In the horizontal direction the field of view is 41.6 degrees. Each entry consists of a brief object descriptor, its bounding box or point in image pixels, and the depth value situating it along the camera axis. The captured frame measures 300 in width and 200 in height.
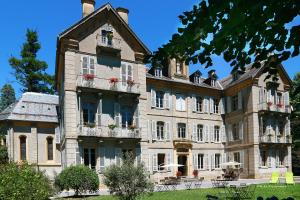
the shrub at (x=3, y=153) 31.27
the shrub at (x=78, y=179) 22.20
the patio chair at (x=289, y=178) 27.81
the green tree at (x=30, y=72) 49.06
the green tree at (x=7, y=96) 65.88
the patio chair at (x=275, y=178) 27.30
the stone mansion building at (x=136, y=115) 28.80
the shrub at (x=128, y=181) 16.03
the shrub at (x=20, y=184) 13.05
